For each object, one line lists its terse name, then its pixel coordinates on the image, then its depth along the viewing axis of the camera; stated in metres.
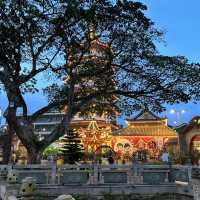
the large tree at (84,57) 12.65
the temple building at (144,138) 28.10
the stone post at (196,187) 8.54
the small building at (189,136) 23.71
